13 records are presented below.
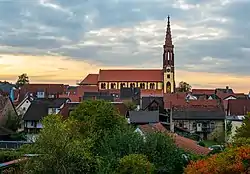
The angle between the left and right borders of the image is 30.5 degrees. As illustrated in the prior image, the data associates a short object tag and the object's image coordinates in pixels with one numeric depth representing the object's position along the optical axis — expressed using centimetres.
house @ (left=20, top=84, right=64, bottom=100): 10788
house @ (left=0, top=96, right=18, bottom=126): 5538
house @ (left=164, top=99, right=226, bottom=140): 5838
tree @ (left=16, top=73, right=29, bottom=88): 13450
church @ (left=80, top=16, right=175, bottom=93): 13062
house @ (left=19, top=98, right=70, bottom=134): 5944
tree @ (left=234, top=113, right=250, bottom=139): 3647
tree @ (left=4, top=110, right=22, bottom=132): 5551
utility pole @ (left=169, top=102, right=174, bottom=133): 5602
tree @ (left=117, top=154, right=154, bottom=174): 2350
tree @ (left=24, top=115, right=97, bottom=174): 2227
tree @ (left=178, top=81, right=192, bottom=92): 13475
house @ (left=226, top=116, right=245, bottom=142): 5321
